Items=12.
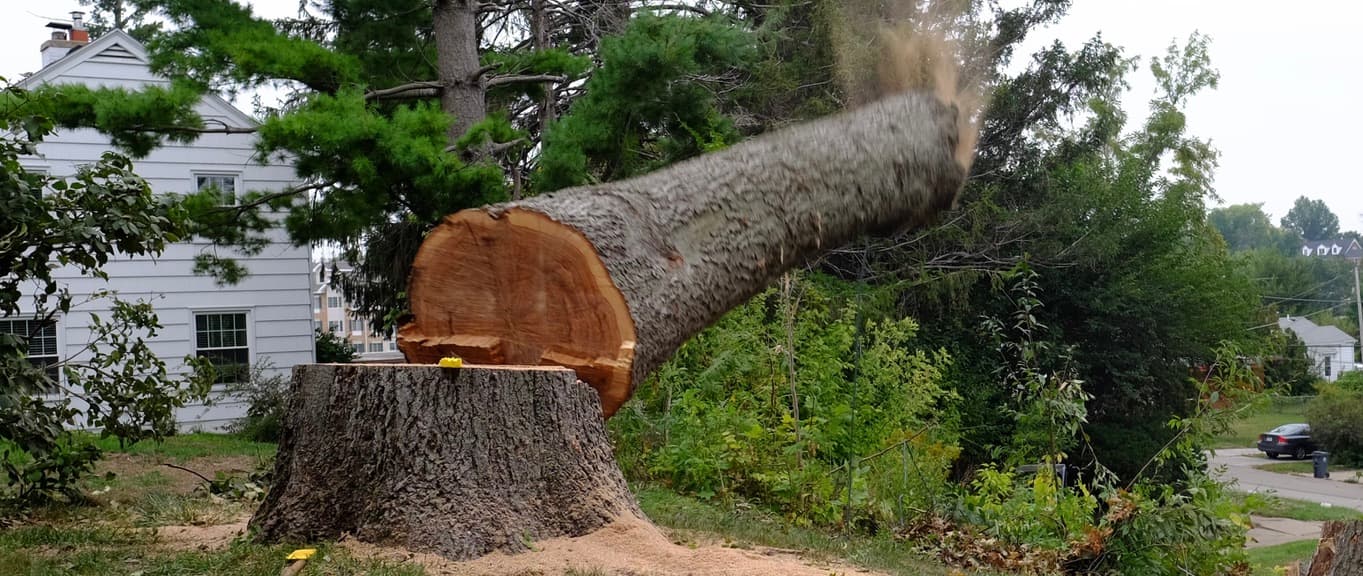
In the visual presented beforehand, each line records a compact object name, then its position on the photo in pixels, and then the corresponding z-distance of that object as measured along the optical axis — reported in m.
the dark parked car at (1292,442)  30.94
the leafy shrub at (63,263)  5.27
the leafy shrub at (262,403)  13.43
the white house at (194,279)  15.15
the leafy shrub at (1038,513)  6.51
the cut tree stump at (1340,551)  3.10
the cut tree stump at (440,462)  3.84
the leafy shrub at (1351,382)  31.81
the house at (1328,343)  57.97
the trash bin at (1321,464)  26.38
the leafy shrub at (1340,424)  28.42
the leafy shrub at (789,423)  6.59
